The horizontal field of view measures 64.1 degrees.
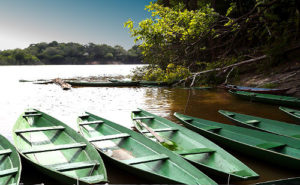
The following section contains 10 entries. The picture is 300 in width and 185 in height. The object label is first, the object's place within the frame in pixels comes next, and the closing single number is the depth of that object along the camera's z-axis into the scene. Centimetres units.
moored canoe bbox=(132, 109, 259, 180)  434
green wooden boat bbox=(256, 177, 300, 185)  315
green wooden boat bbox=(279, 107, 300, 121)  855
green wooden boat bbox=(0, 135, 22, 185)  402
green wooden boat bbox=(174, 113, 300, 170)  507
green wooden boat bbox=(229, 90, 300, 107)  1188
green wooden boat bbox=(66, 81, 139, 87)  2573
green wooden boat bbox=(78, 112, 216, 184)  420
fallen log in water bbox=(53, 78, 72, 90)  2353
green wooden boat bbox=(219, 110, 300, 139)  701
